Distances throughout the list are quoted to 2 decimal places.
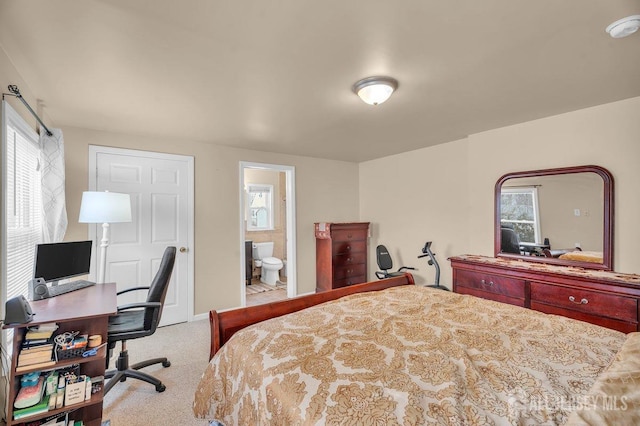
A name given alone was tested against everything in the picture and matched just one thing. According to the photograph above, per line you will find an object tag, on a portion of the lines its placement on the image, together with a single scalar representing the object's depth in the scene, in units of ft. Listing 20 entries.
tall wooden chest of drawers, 14.98
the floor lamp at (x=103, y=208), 7.82
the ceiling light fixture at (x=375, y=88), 6.77
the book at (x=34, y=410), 4.84
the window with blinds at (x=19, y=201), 5.88
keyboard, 6.81
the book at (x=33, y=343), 5.00
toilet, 18.33
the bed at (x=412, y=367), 3.11
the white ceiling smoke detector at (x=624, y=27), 4.70
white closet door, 10.80
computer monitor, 6.62
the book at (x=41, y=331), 5.06
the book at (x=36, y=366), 4.84
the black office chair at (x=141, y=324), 7.07
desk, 4.84
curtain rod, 5.87
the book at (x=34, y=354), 4.91
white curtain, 8.16
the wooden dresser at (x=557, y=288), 7.06
